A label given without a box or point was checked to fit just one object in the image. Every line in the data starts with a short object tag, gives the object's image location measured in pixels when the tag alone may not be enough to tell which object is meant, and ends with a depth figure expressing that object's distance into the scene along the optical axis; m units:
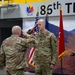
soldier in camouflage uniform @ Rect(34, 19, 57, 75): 6.64
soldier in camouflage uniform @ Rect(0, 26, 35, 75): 6.05
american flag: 10.02
